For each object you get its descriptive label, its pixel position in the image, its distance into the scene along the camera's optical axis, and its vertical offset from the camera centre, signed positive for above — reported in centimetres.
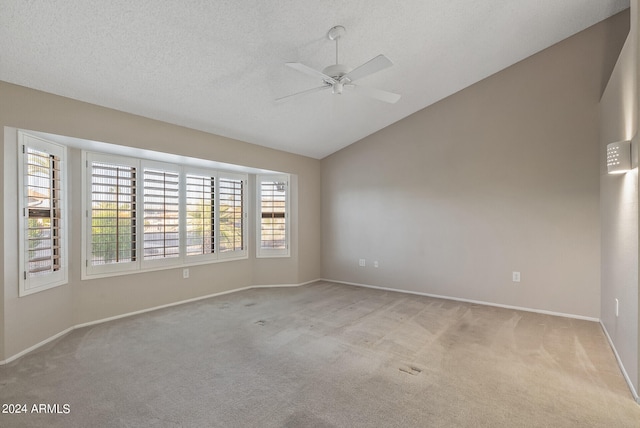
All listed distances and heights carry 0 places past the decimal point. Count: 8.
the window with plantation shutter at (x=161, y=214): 429 +7
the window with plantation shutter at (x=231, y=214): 523 +7
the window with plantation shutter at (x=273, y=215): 573 +5
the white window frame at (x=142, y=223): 375 -7
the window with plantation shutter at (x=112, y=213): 382 +8
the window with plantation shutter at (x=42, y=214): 300 +6
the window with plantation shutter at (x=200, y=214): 478 +7
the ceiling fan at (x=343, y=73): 242 +122
